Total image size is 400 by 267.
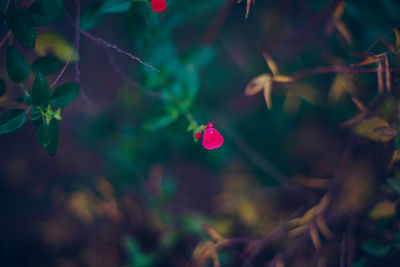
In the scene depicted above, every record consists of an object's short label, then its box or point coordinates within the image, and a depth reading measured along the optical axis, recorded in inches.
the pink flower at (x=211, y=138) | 24.8
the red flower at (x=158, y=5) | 24.6
